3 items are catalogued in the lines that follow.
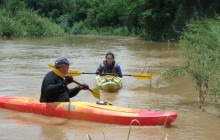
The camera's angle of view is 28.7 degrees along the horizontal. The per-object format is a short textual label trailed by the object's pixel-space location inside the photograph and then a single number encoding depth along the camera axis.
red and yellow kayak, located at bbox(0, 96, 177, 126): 6.63
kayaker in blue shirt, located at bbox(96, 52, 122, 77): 10.76
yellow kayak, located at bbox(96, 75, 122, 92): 10.15
